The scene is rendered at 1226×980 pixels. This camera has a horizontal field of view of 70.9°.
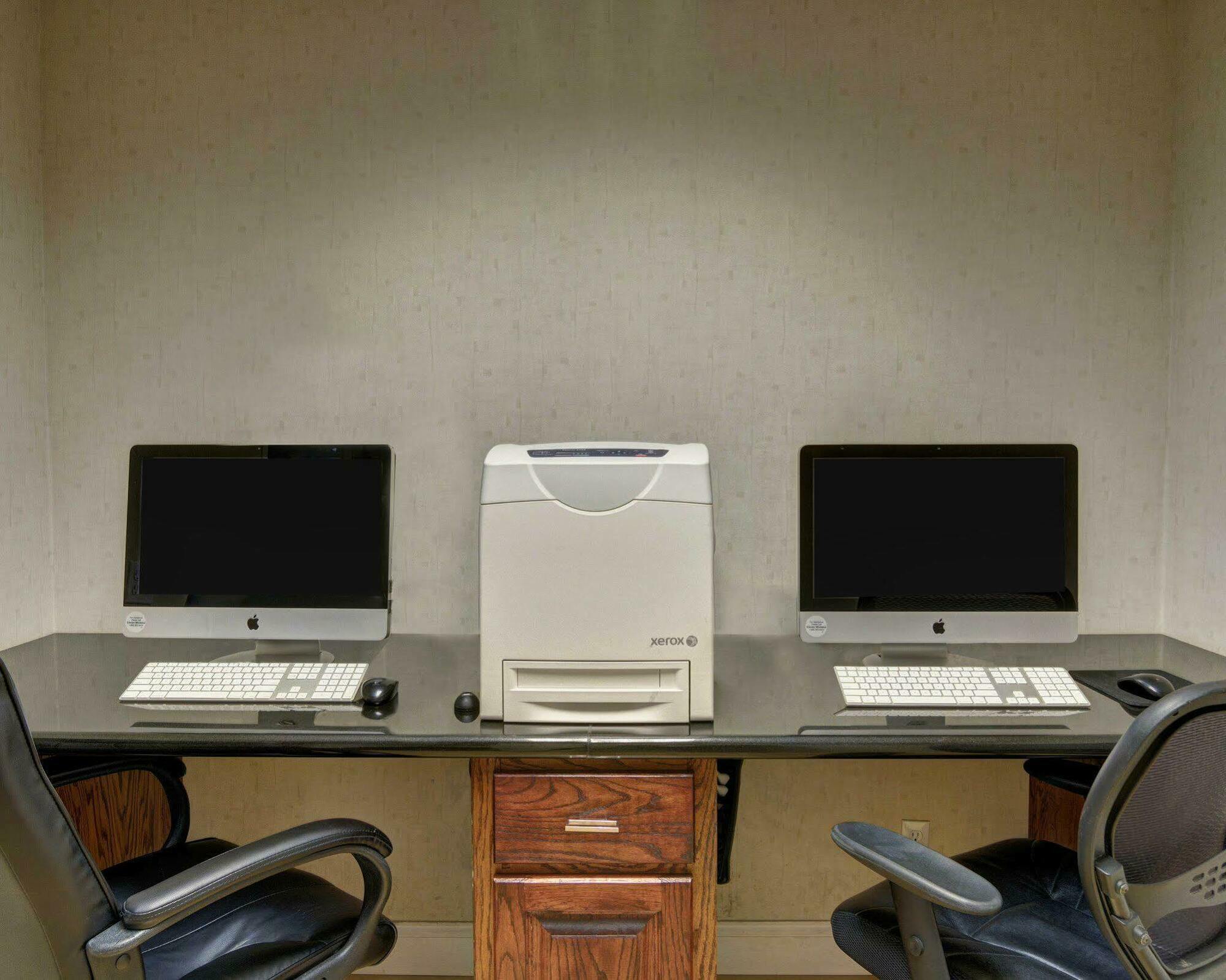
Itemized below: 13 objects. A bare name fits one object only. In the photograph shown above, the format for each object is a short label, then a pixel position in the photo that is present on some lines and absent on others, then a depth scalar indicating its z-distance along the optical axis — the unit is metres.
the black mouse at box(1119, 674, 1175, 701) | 1.62
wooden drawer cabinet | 1.49
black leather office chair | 1.04
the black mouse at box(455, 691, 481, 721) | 1.54
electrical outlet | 2.19
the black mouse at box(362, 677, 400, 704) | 1.59
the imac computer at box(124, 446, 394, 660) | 1.83
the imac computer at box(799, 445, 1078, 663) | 1.82
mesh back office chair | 1.12
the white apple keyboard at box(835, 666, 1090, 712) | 1.57
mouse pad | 1.61
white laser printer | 1.47
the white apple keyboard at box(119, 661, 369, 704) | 1.62
